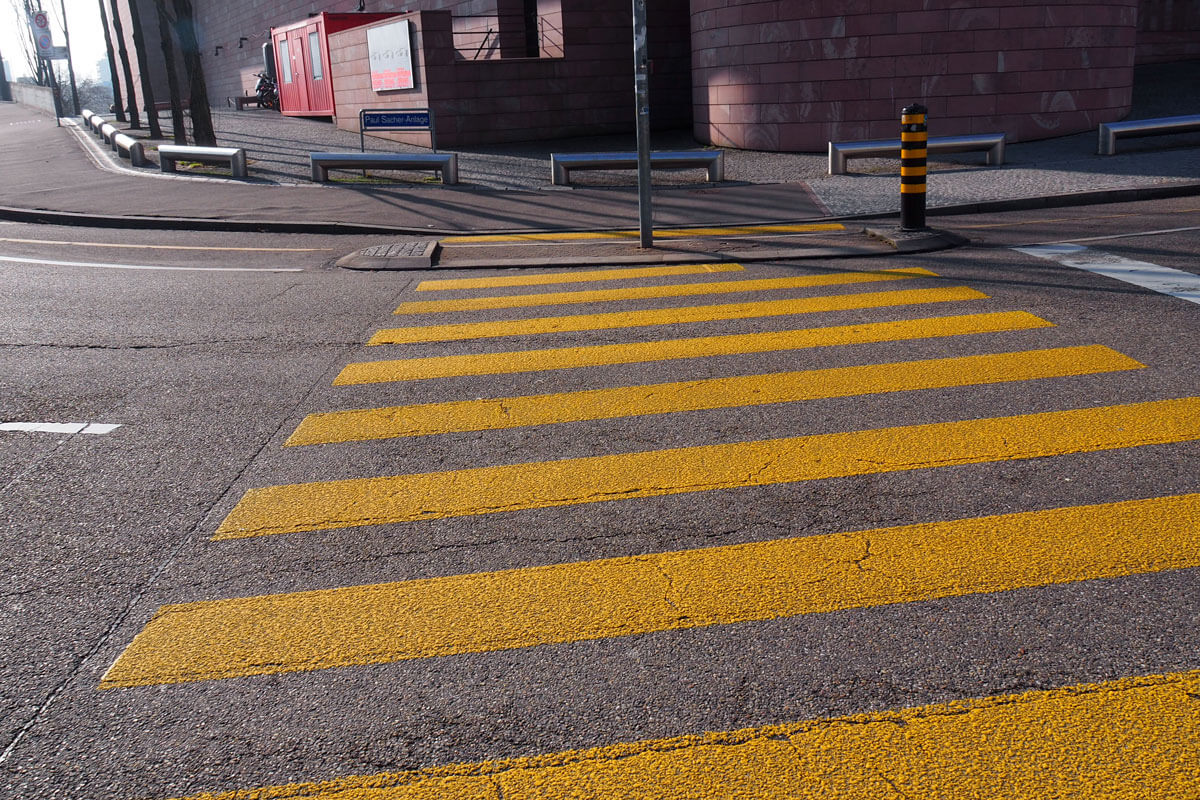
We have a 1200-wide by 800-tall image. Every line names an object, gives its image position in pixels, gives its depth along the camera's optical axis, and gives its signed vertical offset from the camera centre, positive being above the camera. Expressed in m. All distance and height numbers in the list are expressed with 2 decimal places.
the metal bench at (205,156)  18.95 -0.46
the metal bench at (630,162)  16.55 -0.89
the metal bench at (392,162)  17.64 -0.70
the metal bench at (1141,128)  17.31 -0.86
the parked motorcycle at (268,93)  42.66 +1.37
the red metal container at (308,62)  29.73 +1.97
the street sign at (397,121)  19.79 -0.01
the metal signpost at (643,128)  10.86 -0.24
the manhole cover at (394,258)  10.99 -1.47
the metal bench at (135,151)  20.98 -0.32
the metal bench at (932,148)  16.78 -0.93
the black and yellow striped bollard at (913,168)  10.30 -0.79
